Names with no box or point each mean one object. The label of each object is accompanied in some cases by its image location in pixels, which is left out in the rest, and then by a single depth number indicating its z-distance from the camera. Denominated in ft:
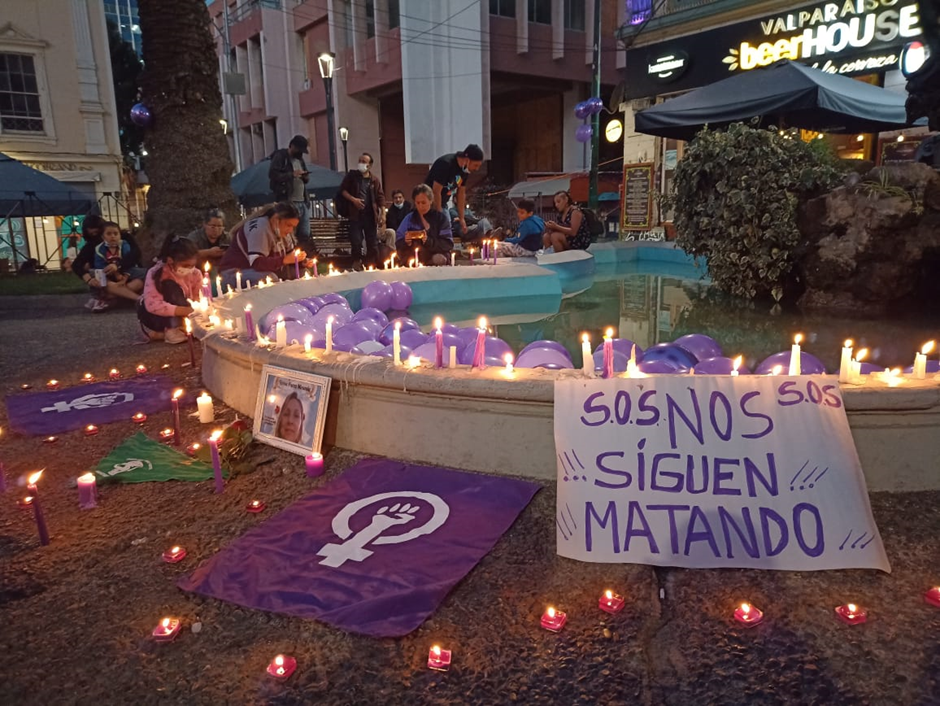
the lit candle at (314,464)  10.68
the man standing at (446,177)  33.09
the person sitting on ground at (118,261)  28.84
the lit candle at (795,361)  9.48
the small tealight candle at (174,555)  8.43
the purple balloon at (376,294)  25.11
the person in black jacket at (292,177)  33.12
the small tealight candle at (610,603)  7.22
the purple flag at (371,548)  7.37
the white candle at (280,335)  12.84
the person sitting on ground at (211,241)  27.08
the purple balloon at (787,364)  10.57
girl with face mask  20.36
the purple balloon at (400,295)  26.10
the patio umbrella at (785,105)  30.73
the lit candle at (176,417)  12.15
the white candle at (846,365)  9.25
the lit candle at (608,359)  9.41
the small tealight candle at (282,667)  6.34
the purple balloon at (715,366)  10.84
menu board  59.36
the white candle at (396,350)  11.09
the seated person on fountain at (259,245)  23.26
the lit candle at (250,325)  13.84
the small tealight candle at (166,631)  6.88
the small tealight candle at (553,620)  6.93
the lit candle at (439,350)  10.76
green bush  24.90
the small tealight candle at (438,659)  6.44
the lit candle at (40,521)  8.70
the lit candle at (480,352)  10.67
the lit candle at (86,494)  9.96
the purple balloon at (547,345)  12.42
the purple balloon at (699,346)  13.62
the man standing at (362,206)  33.73
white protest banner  8.12
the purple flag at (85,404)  13.79
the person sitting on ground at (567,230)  36.19
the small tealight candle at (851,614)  6.90
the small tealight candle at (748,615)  6.93
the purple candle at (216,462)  10.19
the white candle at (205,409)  12.96
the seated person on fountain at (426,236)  32.37
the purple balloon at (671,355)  12.18
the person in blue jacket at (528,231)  36.52
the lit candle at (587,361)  9.61
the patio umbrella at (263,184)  58.90
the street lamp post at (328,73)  53.94
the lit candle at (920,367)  9.43
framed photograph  11.19
